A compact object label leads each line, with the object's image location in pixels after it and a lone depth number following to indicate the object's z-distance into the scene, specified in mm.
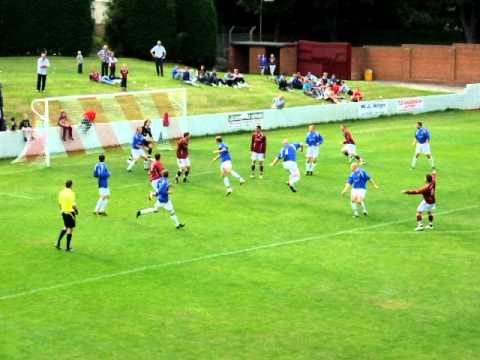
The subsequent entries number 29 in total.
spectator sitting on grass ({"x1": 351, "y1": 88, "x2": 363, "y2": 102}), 64156
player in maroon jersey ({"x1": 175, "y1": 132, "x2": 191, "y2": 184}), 39156
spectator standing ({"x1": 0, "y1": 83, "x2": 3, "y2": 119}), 48022
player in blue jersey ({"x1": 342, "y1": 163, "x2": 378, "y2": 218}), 33125
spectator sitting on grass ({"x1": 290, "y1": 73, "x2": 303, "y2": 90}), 67312
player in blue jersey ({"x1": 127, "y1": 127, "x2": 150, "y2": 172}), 41344
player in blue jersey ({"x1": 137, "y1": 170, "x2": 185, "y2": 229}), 30736
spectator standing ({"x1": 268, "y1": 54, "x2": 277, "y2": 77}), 74938
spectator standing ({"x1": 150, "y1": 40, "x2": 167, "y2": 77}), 65625
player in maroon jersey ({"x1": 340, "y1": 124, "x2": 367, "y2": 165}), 43719
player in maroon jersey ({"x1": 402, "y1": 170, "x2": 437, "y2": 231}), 30984
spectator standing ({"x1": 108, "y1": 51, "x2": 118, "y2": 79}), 61447
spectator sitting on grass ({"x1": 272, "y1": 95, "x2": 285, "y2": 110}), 59062
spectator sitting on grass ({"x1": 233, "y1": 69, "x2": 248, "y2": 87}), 66062
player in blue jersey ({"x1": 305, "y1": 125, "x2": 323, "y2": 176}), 41719
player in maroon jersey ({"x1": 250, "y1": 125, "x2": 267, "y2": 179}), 40406
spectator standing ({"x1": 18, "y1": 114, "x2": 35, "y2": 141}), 46281
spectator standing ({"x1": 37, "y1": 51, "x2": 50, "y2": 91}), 55750
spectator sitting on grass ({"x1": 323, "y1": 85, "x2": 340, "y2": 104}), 64625
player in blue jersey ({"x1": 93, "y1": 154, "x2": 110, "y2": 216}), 33375
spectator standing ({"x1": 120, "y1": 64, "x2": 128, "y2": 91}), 58406
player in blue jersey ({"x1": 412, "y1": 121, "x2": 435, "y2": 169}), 42844
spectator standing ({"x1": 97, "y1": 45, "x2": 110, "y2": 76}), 62016
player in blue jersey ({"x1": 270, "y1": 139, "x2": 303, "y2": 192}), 38094
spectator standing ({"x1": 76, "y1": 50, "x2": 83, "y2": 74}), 63656
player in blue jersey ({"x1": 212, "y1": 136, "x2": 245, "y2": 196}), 37844
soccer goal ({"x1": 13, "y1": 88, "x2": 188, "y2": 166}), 46406
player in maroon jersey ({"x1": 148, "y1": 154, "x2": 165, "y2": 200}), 33969
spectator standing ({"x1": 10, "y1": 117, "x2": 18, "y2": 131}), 47103
